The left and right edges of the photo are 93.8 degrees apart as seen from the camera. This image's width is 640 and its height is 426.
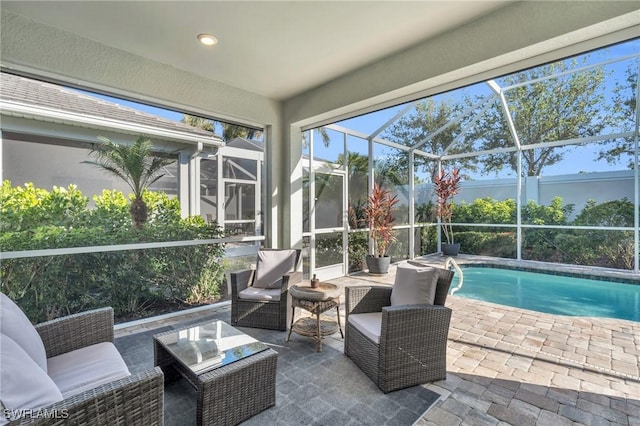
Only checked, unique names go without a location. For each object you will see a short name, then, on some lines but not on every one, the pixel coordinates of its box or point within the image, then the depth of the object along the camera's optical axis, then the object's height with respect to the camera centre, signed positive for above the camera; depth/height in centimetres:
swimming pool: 543 -174
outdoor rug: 216 -148
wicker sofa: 124 -86
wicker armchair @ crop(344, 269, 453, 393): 243 -112
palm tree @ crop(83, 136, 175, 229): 388 +68
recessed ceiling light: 331 +197
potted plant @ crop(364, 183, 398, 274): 696 -31
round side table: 323 -99
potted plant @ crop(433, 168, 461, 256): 890 +37
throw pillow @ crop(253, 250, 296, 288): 418 -75
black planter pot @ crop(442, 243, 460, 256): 968 -120
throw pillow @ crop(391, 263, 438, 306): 272 -69
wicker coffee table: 195 -109
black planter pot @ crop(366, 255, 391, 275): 692 -119
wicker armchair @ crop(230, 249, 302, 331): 375 -118
